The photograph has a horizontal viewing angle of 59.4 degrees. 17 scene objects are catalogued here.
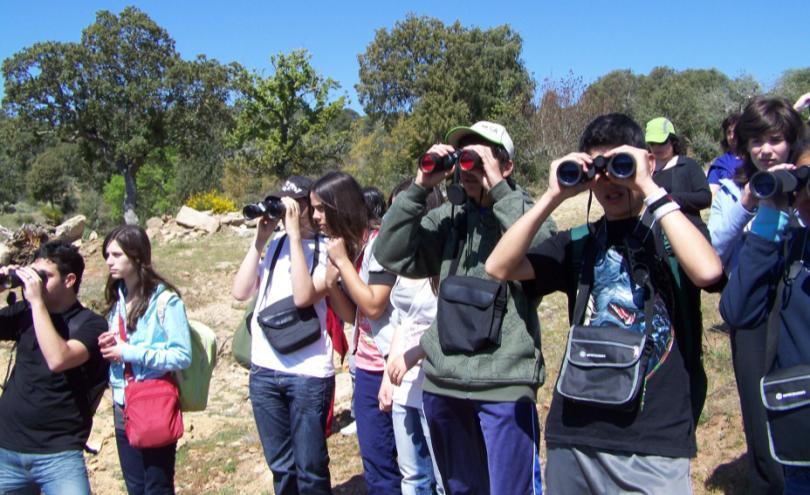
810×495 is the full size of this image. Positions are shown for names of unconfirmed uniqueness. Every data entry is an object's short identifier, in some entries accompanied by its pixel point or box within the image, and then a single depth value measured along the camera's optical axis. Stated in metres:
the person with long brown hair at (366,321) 3.12
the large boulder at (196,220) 17.11
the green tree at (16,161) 31.78
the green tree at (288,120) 31.05
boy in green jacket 2.28
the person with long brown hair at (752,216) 2.40
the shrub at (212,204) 24.11
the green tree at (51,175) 40.94
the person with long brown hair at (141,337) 3.00
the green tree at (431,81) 33.56
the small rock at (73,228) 18.81
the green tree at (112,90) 30.73
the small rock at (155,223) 18.79
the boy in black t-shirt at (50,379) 2.91
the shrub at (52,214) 35.28
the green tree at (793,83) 19.20
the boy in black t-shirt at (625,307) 1.90
